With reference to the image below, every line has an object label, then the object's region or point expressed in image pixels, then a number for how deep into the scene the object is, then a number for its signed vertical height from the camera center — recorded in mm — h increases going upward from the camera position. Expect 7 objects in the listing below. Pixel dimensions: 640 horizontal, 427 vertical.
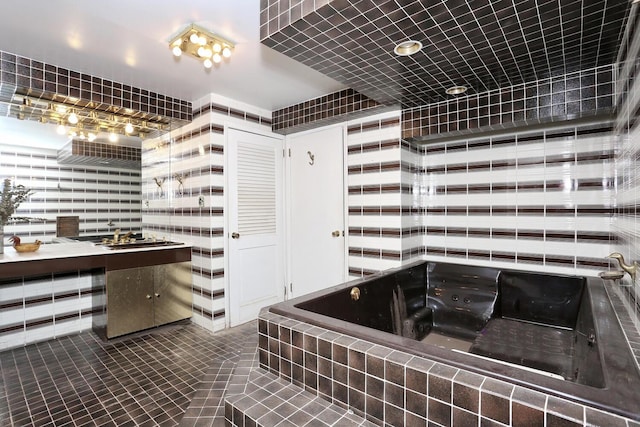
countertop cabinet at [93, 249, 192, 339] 2627 -718
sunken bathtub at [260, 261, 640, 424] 923 -613
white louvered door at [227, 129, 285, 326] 2992 -120
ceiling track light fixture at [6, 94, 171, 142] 2414 +864
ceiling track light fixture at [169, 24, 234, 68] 1837 +1052
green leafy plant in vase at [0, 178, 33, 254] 2418 +135
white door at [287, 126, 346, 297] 3021 +2
